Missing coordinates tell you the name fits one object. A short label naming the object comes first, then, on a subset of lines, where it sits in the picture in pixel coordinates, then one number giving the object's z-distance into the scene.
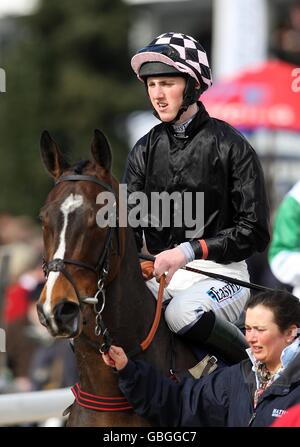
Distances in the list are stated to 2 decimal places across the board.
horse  8.11
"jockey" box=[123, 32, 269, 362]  9.41
